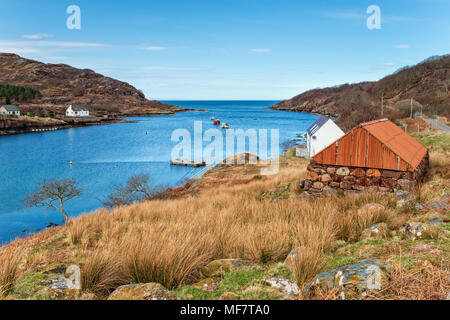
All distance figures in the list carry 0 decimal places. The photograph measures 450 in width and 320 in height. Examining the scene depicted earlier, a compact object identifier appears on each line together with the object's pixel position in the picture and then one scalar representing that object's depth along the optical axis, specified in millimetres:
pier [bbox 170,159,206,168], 49375
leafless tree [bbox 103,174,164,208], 27359
